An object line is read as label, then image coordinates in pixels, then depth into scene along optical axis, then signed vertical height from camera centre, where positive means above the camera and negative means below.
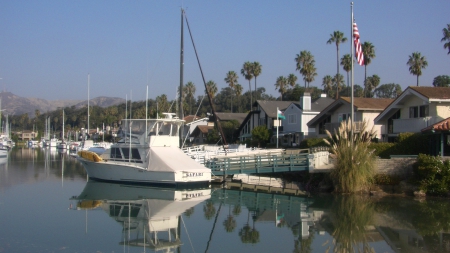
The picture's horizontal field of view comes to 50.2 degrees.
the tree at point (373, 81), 76.75 +9.01
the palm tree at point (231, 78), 93.19 +11.24
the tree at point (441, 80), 80.76 +9.80
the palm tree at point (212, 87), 94.00 +9.58
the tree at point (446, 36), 47.73 +9.99
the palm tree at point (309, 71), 75.75 +10.31
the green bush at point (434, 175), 25.81 -2.08
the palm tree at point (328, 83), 89.44 +10.11
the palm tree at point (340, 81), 88.38 +10.20
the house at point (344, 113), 41.69 +2.15
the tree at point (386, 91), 121.44 +11.85
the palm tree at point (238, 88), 92.38 +9.21
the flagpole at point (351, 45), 27.12 +5.22
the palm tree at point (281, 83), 86.88 +9.61
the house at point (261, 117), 59.71 +2.51
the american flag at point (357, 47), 26.50 +4.96
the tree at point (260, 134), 55.09 +0.23
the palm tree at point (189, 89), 101.60 +9.92
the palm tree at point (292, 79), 84.06 +10.00
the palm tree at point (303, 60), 76.25 +12.20
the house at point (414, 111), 32.56 +1.89
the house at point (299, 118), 53.09 +2.05
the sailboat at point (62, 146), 92.55 -2.10
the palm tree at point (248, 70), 84.75 +11.74
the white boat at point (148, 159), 29.12 -1.56
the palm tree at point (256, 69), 84.21 +11.74
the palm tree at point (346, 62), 69.31 +10.79
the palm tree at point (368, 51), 65.00 +11.58
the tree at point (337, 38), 70.31 +14.43
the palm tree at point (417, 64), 62.16 +9.41
